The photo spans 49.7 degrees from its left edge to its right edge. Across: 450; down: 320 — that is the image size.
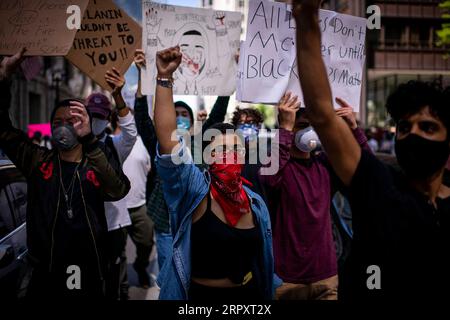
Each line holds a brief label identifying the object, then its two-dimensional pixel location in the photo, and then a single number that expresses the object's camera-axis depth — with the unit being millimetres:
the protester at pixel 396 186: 1776
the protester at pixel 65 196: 3002
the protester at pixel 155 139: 3992
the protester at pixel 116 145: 3504
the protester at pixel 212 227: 2570
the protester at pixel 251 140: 3486
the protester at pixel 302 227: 3412
